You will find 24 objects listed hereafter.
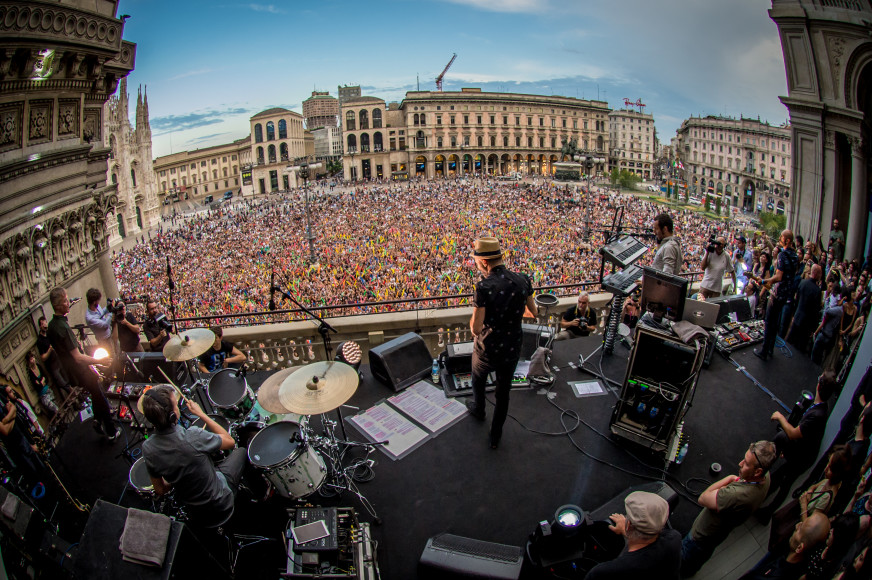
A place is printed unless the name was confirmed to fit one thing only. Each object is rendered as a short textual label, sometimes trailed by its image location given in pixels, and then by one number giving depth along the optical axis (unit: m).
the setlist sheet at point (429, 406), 4.25
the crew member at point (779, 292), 4.77
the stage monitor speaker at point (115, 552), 2.36
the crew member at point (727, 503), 2.64
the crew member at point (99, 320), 5.21
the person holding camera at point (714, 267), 5.60
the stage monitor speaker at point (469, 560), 2.68
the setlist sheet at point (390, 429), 3.96
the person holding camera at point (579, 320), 5.84
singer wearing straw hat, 3.36
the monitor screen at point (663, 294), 4.06
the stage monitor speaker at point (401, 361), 4.77
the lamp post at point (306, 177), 19.98
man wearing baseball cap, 2.15
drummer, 2.62
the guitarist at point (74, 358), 4.24
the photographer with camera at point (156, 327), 5.46
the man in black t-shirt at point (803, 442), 3.16
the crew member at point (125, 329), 5.23
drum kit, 3.07
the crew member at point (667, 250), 4.57
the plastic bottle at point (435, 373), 4.92
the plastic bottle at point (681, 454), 3.64
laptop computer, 4.40
